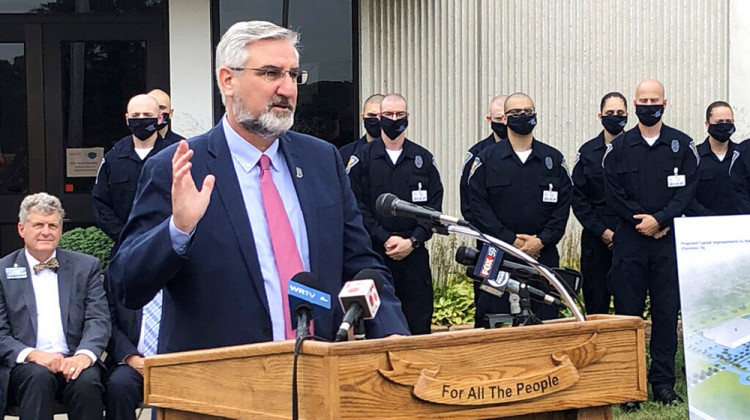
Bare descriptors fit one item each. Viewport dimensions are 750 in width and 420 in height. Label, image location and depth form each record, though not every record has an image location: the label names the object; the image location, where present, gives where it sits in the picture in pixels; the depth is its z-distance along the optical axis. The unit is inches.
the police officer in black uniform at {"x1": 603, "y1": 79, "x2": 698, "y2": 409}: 343.9
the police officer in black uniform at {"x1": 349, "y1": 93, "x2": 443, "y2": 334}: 356.2
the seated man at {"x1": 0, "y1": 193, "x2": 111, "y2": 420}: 259.6
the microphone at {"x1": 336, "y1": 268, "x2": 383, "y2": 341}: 108.5
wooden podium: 101.7
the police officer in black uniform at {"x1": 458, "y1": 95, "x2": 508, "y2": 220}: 361.4
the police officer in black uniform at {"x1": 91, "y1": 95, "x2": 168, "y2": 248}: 337.1
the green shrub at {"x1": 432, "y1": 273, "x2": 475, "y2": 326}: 407.8
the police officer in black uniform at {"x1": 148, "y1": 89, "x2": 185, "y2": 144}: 354.0
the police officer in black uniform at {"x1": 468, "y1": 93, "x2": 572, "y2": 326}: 347.6
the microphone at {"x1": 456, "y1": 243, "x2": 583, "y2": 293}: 139.3
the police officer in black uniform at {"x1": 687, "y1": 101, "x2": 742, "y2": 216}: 397.7
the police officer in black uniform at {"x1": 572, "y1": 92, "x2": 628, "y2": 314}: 379.9
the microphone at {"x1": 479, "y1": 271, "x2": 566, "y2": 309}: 139.8
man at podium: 133.2
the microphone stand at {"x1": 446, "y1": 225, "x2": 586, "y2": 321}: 126.0
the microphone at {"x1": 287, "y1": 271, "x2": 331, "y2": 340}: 112.3
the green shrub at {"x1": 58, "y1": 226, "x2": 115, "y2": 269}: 349.4
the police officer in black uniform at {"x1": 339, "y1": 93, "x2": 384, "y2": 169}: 384.5
